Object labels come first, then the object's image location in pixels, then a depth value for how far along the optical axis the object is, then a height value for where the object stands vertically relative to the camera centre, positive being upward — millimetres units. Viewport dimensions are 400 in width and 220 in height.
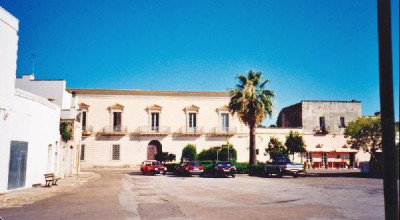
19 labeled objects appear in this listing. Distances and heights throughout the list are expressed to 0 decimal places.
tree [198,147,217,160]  38306 -954
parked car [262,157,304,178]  25734 -1600
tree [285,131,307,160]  38156 +363
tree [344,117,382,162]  28219 +1429
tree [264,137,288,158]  38069 -240
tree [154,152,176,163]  40188 -1363
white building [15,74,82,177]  27625 +3482
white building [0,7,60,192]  14914 +905
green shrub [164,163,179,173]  34031 -2133
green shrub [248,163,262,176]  28991 -2006
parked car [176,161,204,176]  28109 -1929
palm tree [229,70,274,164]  31203 +4180
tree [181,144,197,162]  43891 -922
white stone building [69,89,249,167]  45500 +2973
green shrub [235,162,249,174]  30811 -2055
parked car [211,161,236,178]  25969 -1765
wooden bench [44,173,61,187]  18044 -1944
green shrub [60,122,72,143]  26016 +959
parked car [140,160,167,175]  31062 -2085
